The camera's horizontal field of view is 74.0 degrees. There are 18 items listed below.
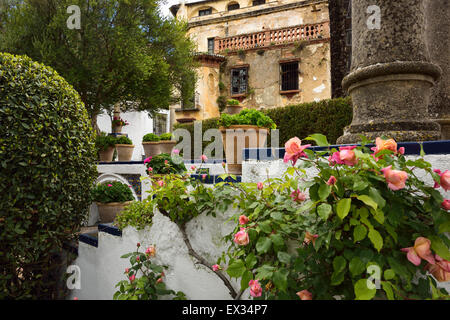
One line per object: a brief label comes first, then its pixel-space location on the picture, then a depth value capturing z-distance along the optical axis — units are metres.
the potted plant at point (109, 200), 5.32
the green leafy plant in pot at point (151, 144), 7.41
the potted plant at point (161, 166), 4.32
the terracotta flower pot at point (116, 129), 9.56
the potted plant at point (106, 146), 8.12
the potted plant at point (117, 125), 9.55
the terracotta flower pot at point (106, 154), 8.23
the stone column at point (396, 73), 2.42
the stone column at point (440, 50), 4.51
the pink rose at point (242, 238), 1.87
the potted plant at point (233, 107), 5.35
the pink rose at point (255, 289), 1.84
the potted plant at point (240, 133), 3.38
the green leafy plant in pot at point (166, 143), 7.30
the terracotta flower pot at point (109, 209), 5.32
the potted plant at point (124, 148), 8.23
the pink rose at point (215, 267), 2.54
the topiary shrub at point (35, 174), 3.10
